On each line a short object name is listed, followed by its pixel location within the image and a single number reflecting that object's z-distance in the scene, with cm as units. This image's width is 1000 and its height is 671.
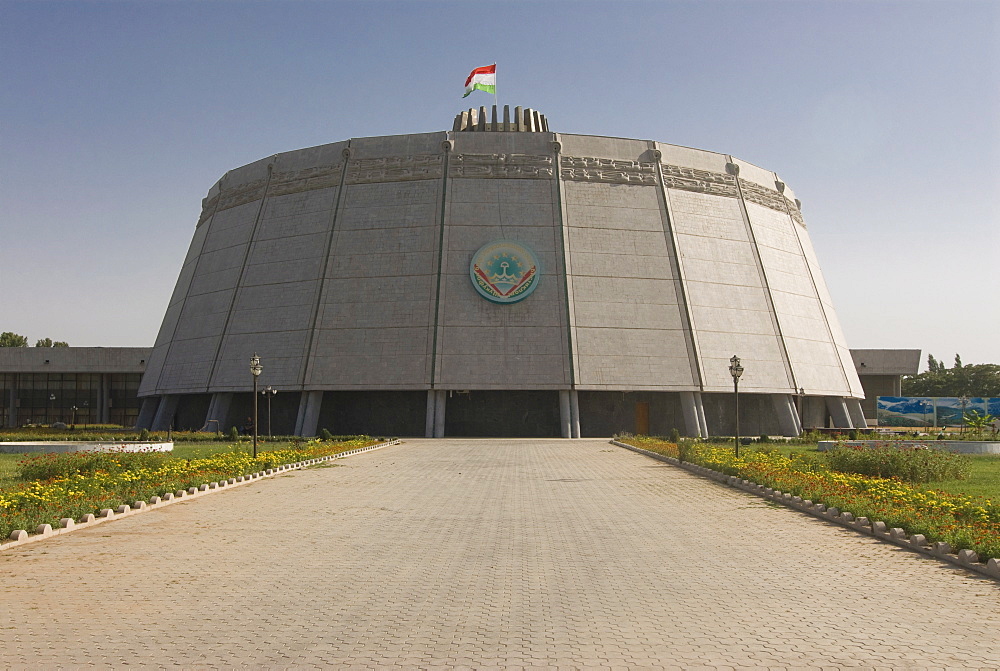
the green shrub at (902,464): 2208
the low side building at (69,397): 7331
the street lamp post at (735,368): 2980
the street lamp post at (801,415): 5083
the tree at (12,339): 12589
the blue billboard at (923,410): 6950
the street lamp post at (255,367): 2909
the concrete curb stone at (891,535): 1042
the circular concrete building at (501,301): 4803
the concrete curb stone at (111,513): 1245
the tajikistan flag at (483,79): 5638
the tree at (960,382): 10631
